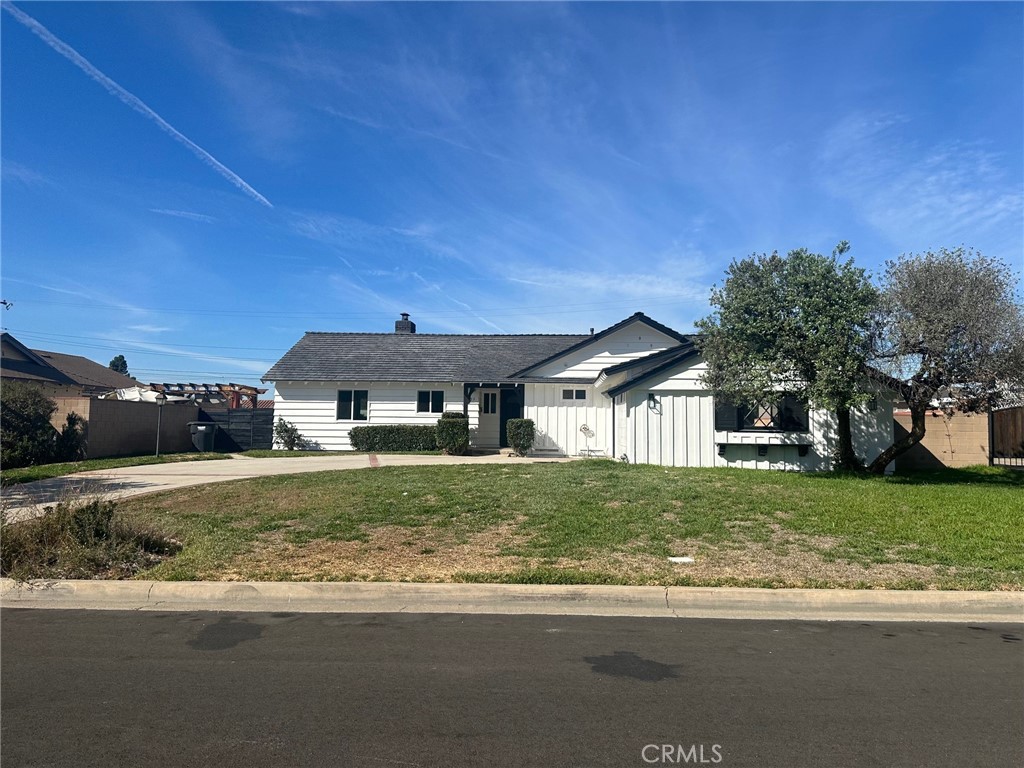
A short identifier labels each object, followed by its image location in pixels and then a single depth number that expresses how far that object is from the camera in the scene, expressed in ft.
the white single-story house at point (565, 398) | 58.34
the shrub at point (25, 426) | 59.57
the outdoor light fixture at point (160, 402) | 71.97
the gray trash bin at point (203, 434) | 78.84
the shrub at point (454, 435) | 73.56
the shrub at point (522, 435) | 71.05
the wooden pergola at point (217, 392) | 111.14
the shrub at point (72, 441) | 64.54
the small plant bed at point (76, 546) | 23.85
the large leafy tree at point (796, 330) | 46.14
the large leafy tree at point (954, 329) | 43.96
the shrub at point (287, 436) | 83.61
